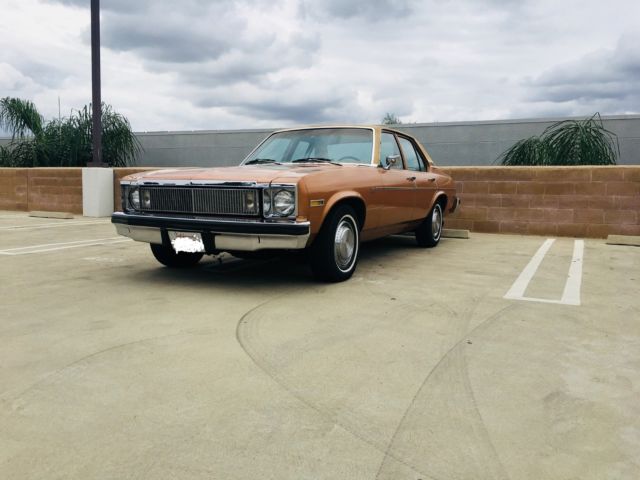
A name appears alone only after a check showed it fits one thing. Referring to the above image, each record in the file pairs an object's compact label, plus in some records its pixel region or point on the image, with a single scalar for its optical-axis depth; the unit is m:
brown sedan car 4.55
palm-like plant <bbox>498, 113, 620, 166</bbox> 11.66
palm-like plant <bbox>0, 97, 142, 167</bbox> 16.92
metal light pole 12.34
